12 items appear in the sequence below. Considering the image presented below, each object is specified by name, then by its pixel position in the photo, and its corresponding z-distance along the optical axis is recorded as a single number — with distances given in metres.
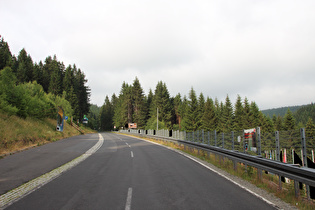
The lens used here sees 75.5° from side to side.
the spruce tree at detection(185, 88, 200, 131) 61.97
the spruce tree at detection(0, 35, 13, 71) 63.46
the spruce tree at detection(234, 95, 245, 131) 62.03
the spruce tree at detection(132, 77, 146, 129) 77.31
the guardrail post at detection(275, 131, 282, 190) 6.59
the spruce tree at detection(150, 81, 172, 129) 71.00
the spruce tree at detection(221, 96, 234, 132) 67.09
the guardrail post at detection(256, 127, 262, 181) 7.38
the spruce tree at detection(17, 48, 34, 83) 63.06
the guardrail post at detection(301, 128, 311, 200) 5.49
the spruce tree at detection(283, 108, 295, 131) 63.20
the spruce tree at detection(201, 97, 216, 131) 64.88
